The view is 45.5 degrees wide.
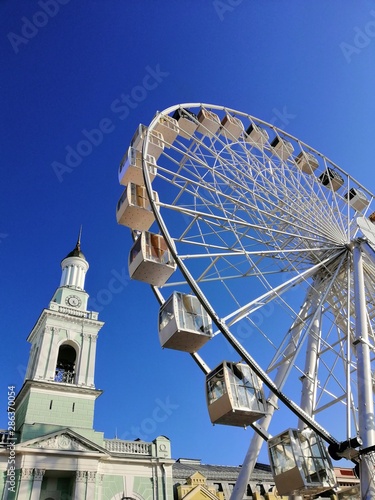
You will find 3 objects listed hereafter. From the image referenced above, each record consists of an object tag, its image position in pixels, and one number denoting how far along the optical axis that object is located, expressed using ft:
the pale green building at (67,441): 79.25
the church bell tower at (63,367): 88.02
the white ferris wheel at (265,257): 43.60
